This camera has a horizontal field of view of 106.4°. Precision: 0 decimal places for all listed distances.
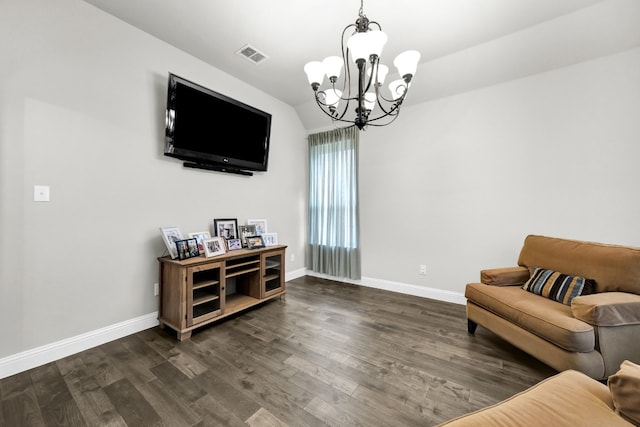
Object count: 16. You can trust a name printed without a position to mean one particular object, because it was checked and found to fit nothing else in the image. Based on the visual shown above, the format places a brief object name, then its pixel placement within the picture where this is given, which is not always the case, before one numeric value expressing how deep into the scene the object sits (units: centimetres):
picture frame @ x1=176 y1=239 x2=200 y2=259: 223
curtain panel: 376
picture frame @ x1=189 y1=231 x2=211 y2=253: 244
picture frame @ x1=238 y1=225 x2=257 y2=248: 295
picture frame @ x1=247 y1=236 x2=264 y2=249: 287
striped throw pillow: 182
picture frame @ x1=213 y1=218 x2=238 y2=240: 288
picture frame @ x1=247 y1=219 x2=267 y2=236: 328
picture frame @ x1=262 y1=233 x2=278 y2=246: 316
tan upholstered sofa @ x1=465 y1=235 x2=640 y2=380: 147
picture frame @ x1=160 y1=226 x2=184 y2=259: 229
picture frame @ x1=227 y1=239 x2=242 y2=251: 273
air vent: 258
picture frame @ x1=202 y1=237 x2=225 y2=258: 235
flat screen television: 238
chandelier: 145
